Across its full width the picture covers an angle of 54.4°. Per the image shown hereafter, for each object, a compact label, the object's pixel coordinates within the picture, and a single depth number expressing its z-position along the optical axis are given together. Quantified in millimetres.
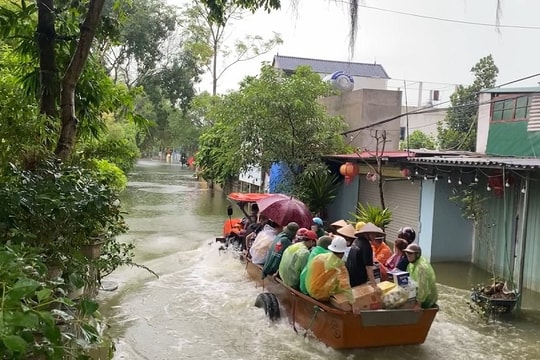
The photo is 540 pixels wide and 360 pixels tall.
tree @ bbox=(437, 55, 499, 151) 29578
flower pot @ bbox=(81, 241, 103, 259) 5531
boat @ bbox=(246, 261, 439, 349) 6898
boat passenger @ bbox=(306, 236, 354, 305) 7016
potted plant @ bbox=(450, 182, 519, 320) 8797
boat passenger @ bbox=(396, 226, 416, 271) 8398
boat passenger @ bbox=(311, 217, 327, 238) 10086
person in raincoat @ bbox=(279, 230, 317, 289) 7922
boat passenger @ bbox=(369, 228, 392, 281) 8961
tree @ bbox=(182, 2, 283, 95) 32594
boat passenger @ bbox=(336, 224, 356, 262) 8414
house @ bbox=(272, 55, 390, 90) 41281
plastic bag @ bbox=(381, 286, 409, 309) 7035
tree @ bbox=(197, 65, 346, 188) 15664
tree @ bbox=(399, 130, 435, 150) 29725
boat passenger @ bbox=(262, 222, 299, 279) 9062
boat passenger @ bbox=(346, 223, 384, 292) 7285
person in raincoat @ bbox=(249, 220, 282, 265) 10297
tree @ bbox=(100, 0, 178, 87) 28547
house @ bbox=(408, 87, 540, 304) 10211
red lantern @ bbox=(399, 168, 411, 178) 13664
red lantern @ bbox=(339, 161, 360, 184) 15305
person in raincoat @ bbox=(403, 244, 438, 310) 7219
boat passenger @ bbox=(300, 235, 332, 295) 7434
